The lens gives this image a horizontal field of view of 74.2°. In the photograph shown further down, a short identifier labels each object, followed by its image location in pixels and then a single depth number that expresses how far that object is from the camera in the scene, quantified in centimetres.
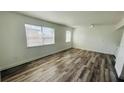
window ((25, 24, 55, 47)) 389
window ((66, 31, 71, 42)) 784
